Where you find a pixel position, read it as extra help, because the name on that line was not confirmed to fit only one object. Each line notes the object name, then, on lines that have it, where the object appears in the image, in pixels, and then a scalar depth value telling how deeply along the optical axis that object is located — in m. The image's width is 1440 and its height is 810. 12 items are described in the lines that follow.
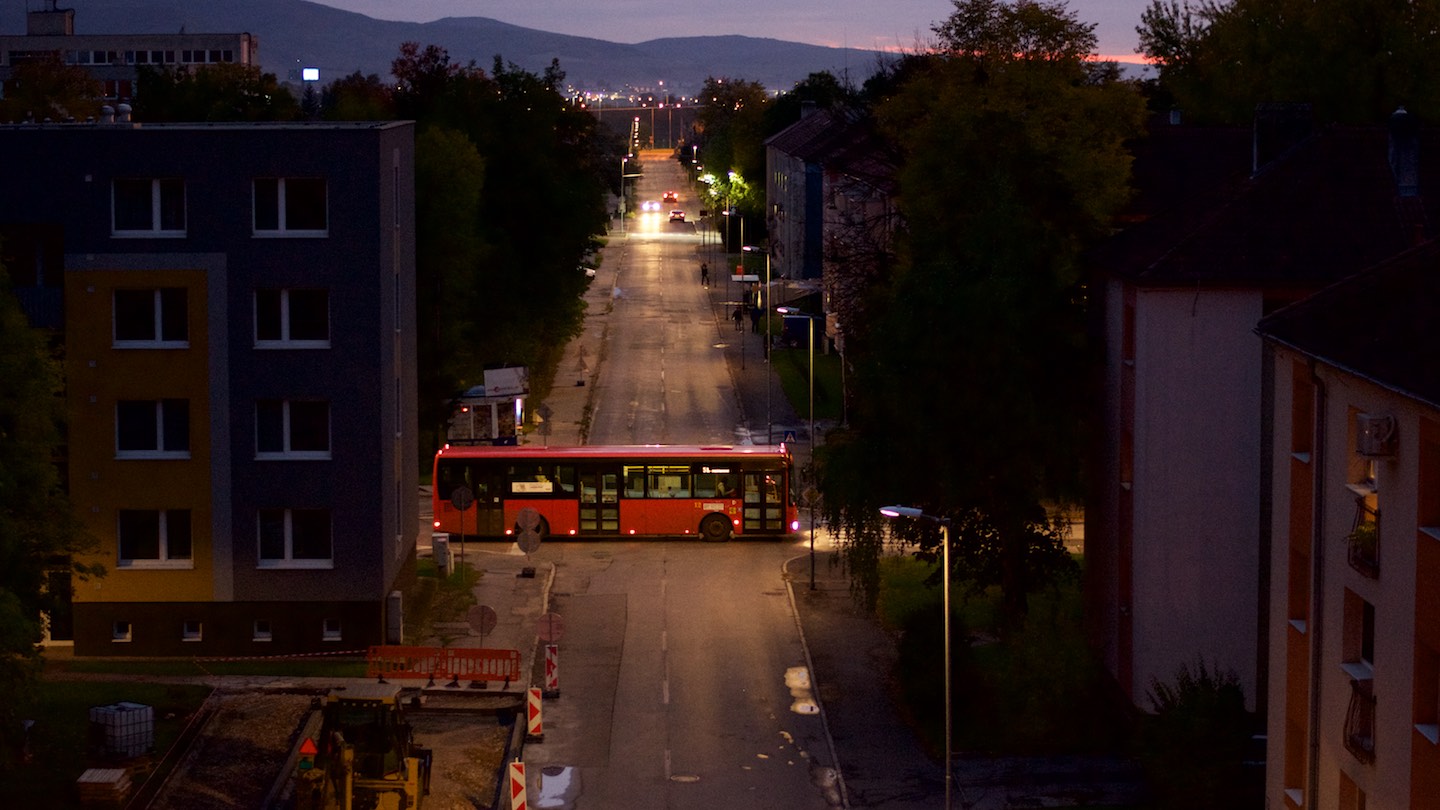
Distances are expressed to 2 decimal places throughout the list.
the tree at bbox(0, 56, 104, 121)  79.88
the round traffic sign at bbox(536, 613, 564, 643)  32.06
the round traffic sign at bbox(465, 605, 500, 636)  31.98
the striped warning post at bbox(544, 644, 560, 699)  32.41
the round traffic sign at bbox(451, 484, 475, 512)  41.09
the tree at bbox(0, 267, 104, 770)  25.98
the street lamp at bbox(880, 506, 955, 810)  23.36
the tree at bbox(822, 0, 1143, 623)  30.97
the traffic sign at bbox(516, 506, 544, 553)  36.09
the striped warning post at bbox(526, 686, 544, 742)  29.81
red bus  46.09
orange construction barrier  33.28
